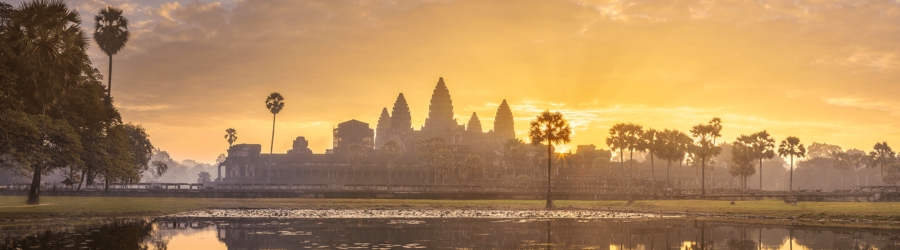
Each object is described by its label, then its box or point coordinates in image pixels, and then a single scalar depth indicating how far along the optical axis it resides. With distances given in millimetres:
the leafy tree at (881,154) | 150325
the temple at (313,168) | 165000
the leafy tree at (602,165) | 169575
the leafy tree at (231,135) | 168125
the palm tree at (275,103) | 135375
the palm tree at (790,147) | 120750
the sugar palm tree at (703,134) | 99375
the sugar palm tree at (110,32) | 73500
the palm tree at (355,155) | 161500
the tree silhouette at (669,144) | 105250
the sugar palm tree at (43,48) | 37781
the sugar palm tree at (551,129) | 74062
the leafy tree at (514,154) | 158375
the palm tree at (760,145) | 120188
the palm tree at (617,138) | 116375
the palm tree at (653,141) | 105631
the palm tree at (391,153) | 159375
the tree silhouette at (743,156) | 120938
